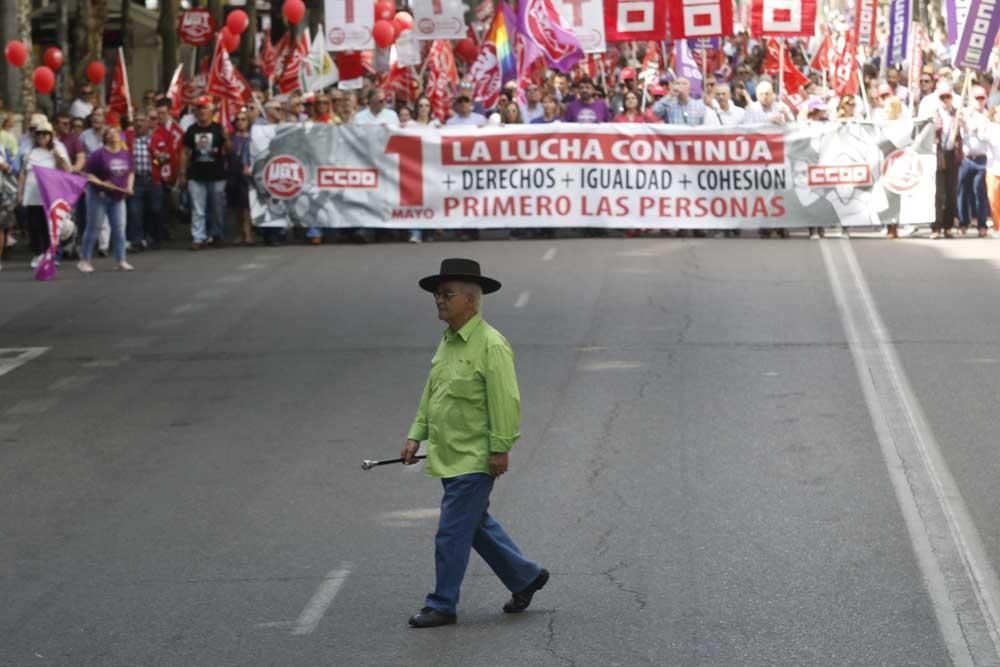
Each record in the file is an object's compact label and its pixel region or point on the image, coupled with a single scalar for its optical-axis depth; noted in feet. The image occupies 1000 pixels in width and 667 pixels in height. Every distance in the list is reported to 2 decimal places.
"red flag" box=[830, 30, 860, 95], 113.09
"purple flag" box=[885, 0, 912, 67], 120.57
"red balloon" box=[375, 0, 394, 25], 120.92
